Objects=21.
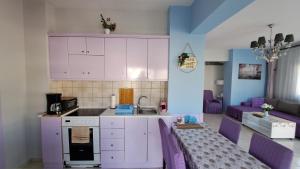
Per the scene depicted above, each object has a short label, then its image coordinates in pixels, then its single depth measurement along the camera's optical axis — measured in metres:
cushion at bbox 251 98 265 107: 5.82
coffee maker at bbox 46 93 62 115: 2.47
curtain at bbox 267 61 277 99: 5.88
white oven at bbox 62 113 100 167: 2.45
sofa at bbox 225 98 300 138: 4.62
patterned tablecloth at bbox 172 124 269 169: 1.36
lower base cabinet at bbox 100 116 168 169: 2.51
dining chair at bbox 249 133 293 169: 1.31
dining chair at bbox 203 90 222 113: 6.74
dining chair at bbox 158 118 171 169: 1.67
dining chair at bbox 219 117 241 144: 2.00
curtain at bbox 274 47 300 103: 5.04
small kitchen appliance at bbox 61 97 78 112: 2.61
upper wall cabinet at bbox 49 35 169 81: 2.66
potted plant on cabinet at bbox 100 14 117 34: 2.71
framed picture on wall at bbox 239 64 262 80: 6.11
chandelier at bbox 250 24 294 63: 3.01
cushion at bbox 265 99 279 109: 5.42
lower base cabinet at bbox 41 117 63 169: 2.44
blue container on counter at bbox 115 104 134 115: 2.58
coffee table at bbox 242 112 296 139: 3.96
